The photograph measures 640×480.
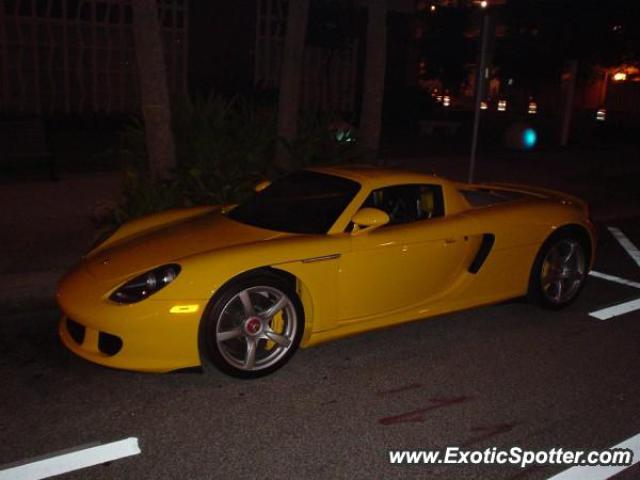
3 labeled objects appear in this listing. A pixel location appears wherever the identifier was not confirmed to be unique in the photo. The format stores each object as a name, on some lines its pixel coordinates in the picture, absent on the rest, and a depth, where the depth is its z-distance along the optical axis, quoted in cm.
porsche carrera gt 402
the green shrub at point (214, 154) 741
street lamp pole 877
